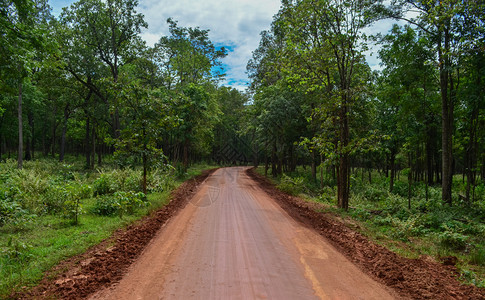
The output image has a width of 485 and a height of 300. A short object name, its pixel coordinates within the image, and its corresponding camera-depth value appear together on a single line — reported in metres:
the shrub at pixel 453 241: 6.57
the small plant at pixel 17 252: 4.77
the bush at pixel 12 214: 6.82
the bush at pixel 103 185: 12.09
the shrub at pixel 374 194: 16.94
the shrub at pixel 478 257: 5.40
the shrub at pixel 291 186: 15.34
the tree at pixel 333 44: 10.11
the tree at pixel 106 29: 22.00
